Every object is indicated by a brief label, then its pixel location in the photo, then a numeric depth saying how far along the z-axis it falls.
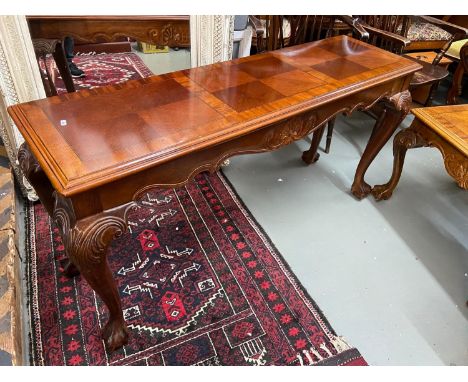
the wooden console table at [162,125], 0.94
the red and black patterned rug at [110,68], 2.56
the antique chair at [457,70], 2.76
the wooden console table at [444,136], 1.47
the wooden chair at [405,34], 2.23
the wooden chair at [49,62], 1.50
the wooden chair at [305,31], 2.01
